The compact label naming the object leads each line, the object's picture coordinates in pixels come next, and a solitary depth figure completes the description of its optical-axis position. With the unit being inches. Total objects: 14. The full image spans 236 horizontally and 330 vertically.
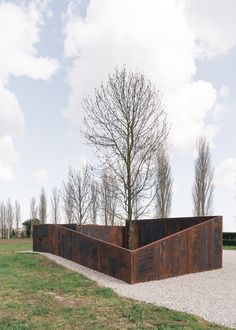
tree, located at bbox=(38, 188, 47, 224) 2052.2
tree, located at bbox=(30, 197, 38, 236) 2202.3
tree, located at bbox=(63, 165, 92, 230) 1141.0
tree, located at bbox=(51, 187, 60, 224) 2062.0
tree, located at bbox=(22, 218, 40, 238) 2075.9
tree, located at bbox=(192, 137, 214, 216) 1222.3
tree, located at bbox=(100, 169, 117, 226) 1316.9
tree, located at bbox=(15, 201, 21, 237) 2375.7
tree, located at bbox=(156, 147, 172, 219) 1182.3
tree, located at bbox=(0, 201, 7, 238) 2400.3
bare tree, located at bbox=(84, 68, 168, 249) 631.2
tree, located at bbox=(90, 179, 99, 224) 1218.0
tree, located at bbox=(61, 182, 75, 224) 1187.8
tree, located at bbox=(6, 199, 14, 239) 2379.4
